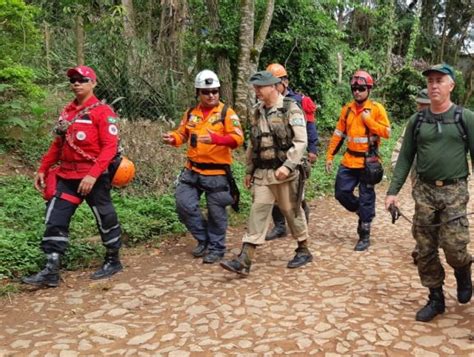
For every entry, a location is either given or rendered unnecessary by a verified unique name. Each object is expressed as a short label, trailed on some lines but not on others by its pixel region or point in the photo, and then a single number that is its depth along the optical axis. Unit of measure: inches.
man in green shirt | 154.7
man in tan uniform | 203.5
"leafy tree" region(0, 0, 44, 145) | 288.8
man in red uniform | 198.8
